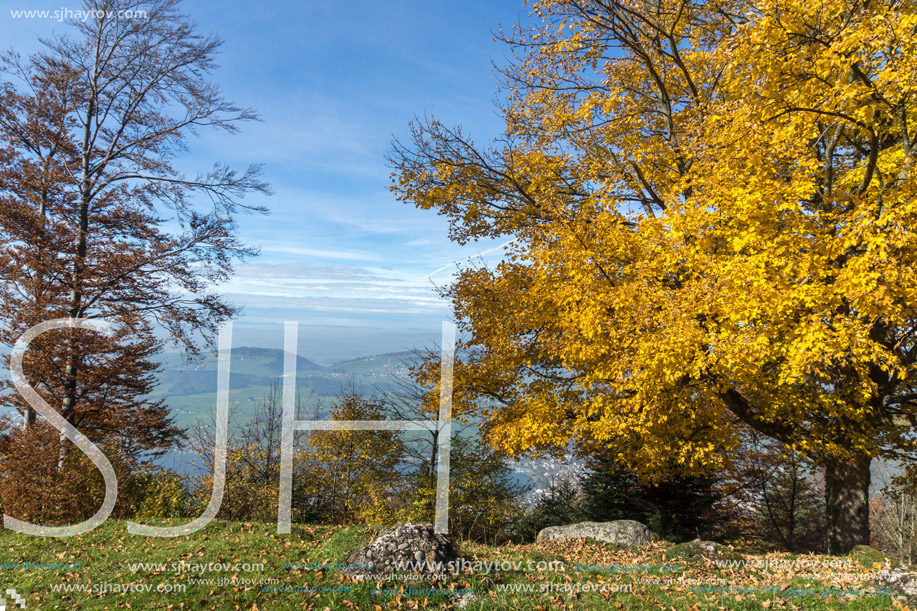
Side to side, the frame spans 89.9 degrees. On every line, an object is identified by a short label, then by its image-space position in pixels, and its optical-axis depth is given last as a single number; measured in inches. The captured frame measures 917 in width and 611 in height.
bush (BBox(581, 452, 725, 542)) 515.8
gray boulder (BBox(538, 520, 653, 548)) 368.5
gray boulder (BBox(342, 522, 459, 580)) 244.1
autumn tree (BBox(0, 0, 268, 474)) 449.7
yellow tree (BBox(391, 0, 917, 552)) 260.2
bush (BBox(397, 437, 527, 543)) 499.5
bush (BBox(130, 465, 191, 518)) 442.3
